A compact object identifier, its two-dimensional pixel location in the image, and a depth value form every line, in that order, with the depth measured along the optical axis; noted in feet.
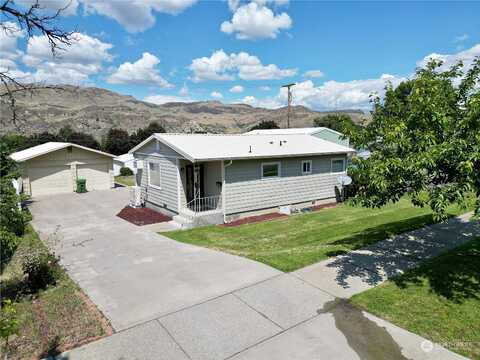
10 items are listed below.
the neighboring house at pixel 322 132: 87.25
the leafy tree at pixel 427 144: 14.05
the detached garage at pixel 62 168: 62.69
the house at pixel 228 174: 40.81
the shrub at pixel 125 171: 98.12
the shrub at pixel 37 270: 20.53
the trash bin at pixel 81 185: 66.39
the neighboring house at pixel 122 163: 93.30
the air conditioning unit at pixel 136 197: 50.37
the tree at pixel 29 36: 10.57
